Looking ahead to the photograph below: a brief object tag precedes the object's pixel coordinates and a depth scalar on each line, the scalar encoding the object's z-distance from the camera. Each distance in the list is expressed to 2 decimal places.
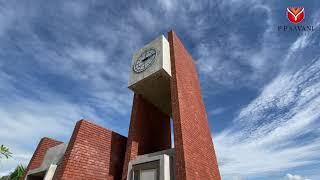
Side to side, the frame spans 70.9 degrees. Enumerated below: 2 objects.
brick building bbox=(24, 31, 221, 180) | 9.26
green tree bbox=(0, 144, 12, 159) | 9.27
